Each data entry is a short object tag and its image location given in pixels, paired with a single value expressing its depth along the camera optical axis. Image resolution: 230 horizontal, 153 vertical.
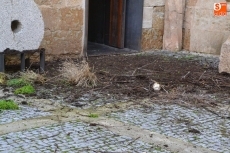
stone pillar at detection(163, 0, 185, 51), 10.72
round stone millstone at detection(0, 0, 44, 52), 7.87
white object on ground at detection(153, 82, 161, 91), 7.21
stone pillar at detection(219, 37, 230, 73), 8.28
